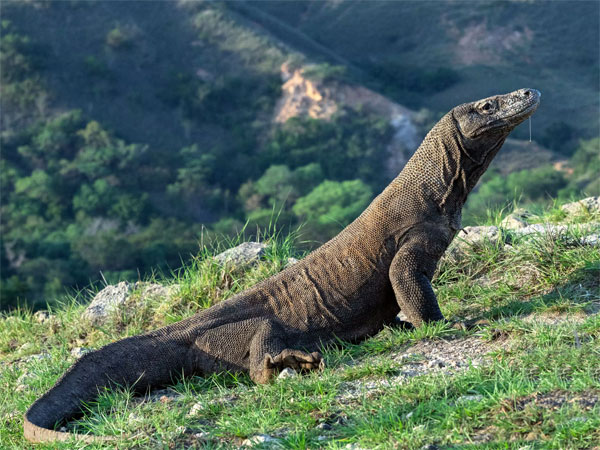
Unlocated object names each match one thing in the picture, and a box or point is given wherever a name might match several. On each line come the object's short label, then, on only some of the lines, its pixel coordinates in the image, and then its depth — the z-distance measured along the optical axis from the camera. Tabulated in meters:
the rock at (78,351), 10.62
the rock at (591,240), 10.37
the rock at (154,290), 11.95
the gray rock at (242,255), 12.00
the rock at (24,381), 9.46
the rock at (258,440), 6.62
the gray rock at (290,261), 11.86
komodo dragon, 8.84
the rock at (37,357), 10.58
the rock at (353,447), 6.28
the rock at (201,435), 6.92
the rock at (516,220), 12.50
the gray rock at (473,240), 11.16
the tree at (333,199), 88.25
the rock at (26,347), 11.80
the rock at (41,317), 13.04
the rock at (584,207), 12.55
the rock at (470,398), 6.60
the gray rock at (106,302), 12.20
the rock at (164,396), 8.24
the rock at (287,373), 8.12
